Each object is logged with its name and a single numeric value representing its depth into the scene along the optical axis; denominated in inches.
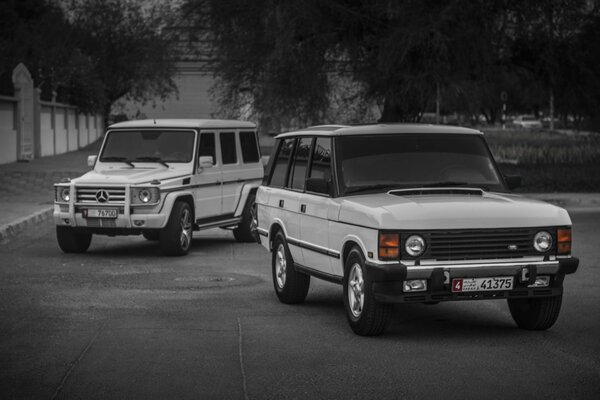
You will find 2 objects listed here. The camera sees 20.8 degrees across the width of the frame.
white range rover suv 482.9
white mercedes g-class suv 834.0
